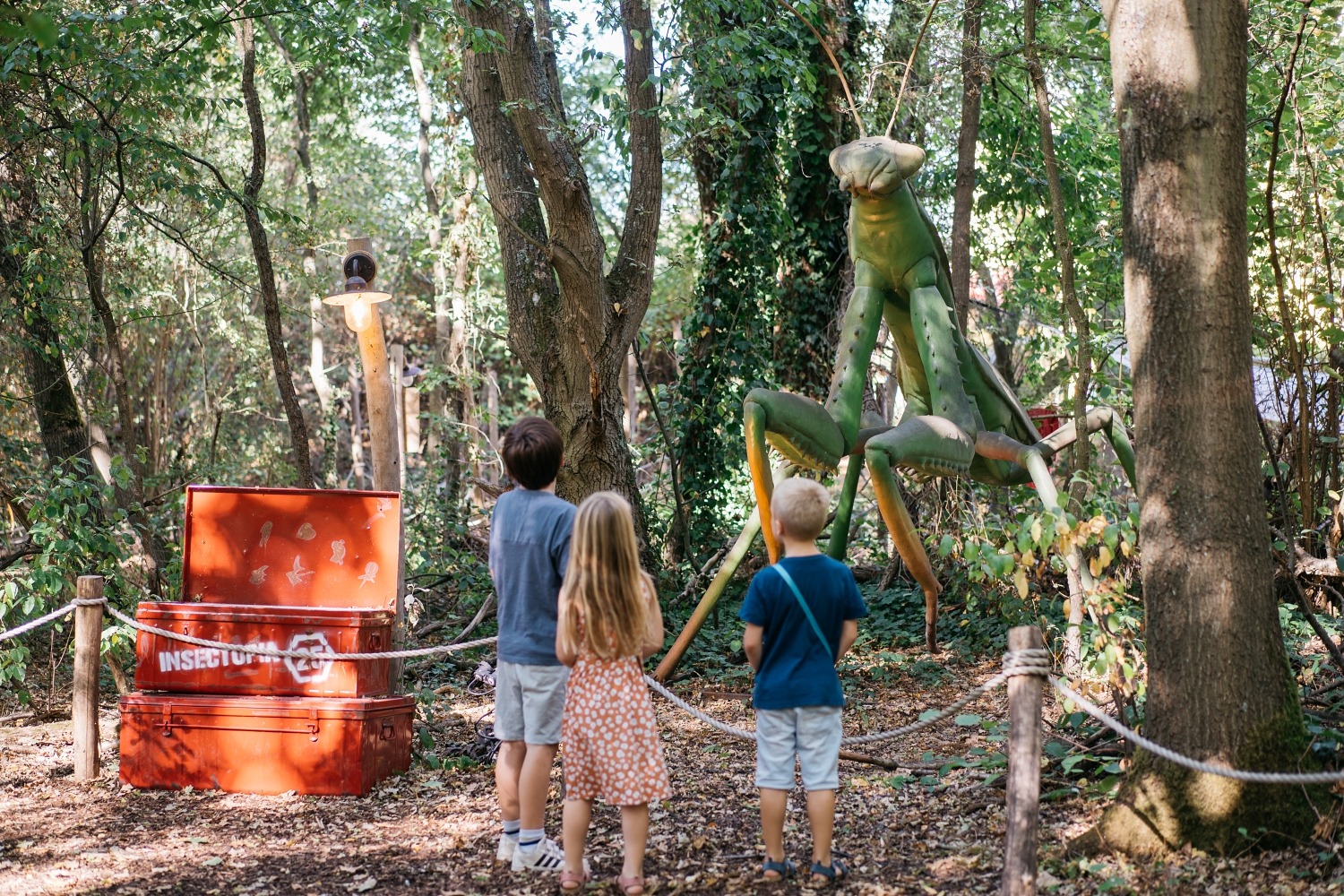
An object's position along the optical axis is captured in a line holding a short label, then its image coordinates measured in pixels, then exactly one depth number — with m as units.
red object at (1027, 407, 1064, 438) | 8.75
